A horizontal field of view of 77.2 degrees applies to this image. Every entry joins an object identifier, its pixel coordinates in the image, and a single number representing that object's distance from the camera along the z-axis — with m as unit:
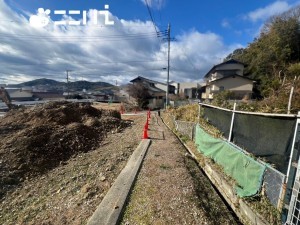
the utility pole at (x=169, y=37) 23.27
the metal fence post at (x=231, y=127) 5.52
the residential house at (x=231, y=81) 30.84
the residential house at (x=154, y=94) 33.50
